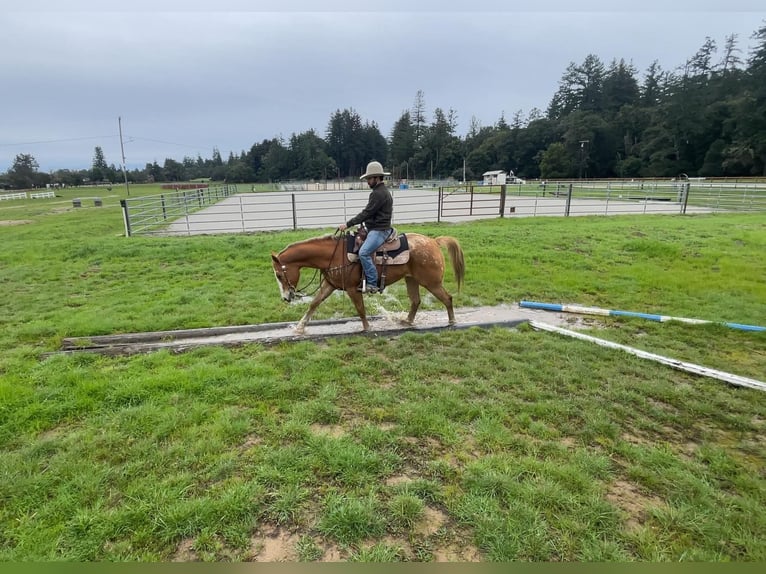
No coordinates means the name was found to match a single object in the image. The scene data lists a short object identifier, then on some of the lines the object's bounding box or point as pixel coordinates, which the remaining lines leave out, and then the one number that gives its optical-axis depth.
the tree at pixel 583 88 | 77.44
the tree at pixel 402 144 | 95.00
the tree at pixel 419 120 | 99.44
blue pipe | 5.09
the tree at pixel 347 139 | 99.80
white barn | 56.17
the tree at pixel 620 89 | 73.12
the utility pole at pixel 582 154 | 63.68
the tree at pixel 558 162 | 65.31
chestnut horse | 4.88
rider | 4.76
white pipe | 3.71
